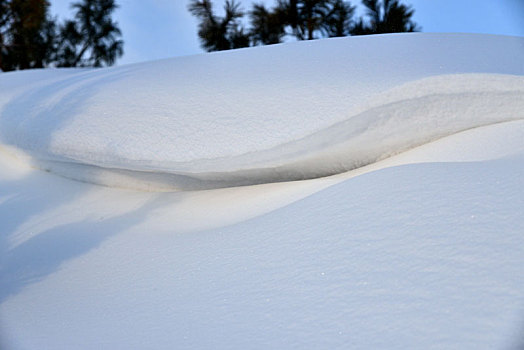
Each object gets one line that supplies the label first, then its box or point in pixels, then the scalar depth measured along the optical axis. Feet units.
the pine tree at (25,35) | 23.22
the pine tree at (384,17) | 23.88
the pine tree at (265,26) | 23.53
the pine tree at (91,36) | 28.30
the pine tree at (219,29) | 22.65
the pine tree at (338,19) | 22.57
